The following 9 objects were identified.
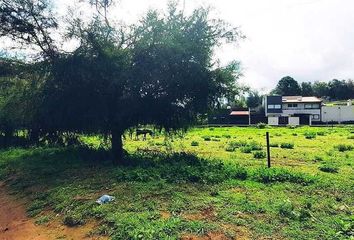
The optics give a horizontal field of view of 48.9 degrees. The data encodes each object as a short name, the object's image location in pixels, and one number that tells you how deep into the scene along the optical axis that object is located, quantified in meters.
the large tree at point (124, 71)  12.47
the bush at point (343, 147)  19.47
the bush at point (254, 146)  19.88
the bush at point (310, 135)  29.55
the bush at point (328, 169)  12.40
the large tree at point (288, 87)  96.31
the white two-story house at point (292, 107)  69.81
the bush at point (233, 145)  19.82
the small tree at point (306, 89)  98.56
